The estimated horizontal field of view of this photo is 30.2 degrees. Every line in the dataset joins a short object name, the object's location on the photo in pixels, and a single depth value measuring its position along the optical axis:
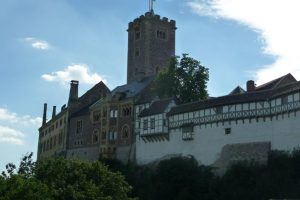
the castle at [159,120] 51.56
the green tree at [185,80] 67.50
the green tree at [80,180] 39.97
